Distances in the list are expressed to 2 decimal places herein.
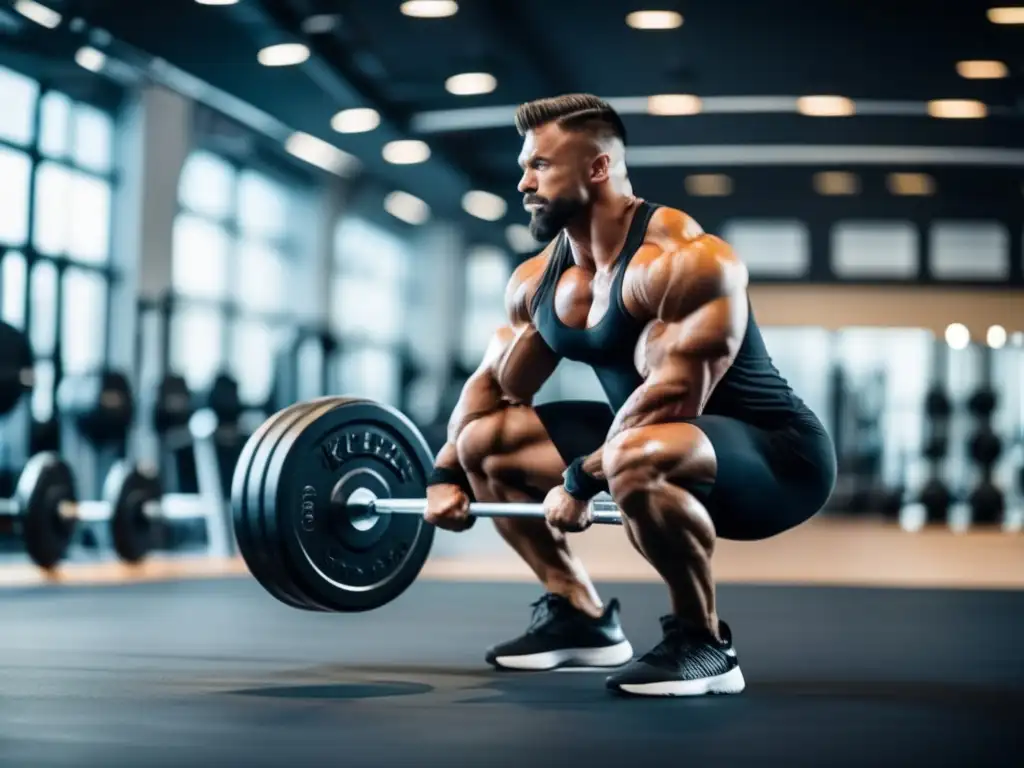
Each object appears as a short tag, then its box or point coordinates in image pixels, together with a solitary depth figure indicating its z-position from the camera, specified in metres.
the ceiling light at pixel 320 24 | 6.88
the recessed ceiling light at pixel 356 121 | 8.89
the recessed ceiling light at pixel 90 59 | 7.64
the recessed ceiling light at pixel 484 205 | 12.42
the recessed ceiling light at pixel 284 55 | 7.21
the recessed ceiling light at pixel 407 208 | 12.84
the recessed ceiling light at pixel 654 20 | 6.95
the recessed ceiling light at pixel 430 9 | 6.71
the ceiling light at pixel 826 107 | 8.65
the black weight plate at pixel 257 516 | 2.55
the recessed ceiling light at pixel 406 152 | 9.98
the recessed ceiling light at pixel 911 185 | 11.25
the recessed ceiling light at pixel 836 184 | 11.26
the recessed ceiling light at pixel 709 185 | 11.50
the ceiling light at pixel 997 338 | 13.25
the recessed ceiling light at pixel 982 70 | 7.79
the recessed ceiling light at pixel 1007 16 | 6.71
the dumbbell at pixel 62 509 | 5.68
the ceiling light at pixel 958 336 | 13.42
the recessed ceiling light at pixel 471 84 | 8.19
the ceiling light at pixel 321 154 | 10.15
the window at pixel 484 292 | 15.17
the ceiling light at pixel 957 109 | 8.64
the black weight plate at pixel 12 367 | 5.55
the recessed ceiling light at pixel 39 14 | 6.65
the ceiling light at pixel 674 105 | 8.61
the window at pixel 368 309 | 12.55
